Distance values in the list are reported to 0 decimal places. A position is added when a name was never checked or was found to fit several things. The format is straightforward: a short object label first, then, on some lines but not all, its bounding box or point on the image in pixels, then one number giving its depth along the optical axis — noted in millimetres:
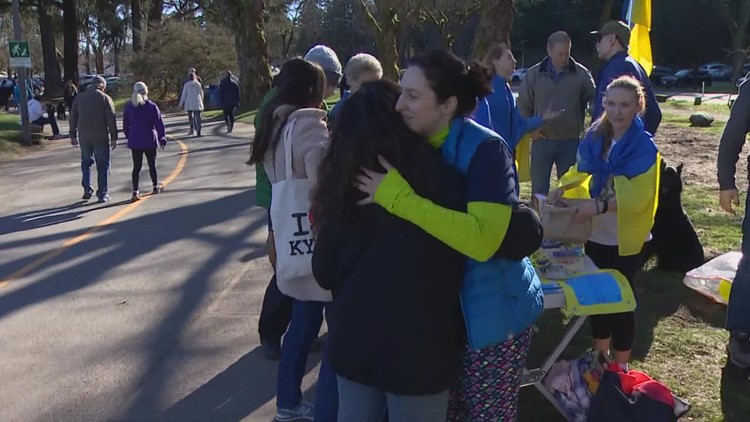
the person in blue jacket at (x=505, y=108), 5520
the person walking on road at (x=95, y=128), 10422
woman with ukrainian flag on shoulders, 3770
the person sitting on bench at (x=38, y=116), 20656
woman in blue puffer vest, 2172
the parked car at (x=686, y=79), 49688
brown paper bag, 3840
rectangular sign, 18328
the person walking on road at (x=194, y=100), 19766
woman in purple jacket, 10266
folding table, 3557
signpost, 18344
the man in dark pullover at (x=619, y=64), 5285
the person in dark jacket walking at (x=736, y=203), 4156
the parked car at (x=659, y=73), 51344
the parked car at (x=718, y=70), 50938
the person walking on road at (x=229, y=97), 20359
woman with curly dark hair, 2207
